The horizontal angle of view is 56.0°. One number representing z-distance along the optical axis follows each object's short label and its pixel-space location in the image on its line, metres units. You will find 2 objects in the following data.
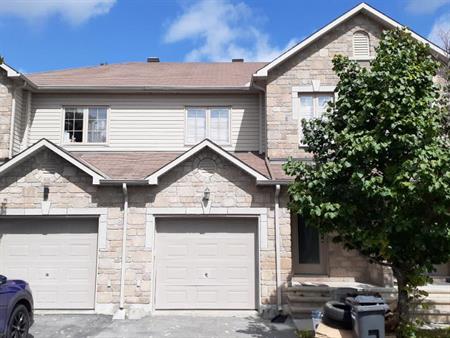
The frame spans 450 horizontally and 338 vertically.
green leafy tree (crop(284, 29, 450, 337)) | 7.21
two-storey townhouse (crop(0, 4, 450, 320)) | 10.91
